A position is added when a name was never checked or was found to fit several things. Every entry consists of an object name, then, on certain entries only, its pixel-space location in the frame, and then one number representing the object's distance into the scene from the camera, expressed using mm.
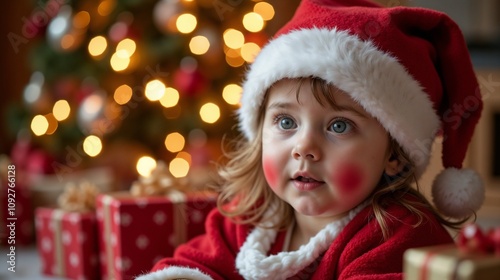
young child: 913
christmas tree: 1670
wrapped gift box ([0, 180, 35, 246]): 1379
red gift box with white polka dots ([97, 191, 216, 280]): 1090
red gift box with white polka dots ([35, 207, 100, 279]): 1195
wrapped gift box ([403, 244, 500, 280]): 695
